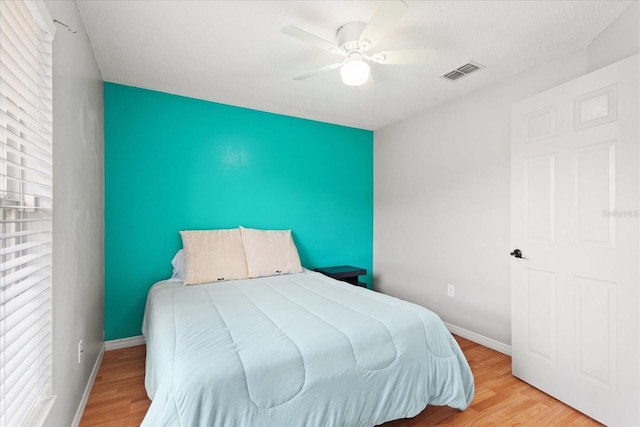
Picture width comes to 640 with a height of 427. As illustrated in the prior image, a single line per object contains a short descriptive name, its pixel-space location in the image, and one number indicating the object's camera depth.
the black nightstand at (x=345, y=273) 3.36
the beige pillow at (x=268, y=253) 2.93
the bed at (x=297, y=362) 1.19
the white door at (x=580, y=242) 1.66
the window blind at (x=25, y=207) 0.96
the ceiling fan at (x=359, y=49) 1.64
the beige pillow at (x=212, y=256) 2.68
